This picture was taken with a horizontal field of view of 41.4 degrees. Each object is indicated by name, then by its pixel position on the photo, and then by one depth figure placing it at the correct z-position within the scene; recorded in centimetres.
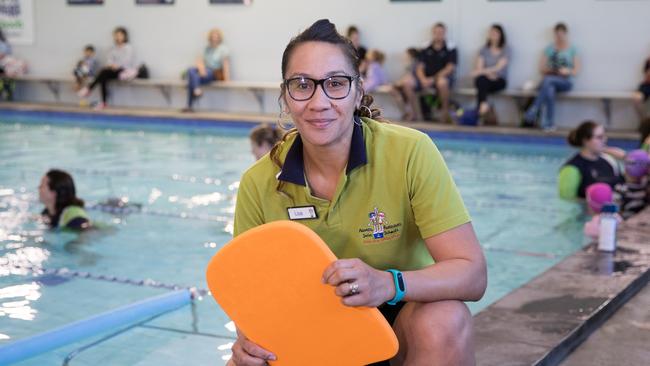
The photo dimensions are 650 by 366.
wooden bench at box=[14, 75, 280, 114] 1422
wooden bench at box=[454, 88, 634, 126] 1159
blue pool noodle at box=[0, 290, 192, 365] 384
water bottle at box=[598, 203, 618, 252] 479
